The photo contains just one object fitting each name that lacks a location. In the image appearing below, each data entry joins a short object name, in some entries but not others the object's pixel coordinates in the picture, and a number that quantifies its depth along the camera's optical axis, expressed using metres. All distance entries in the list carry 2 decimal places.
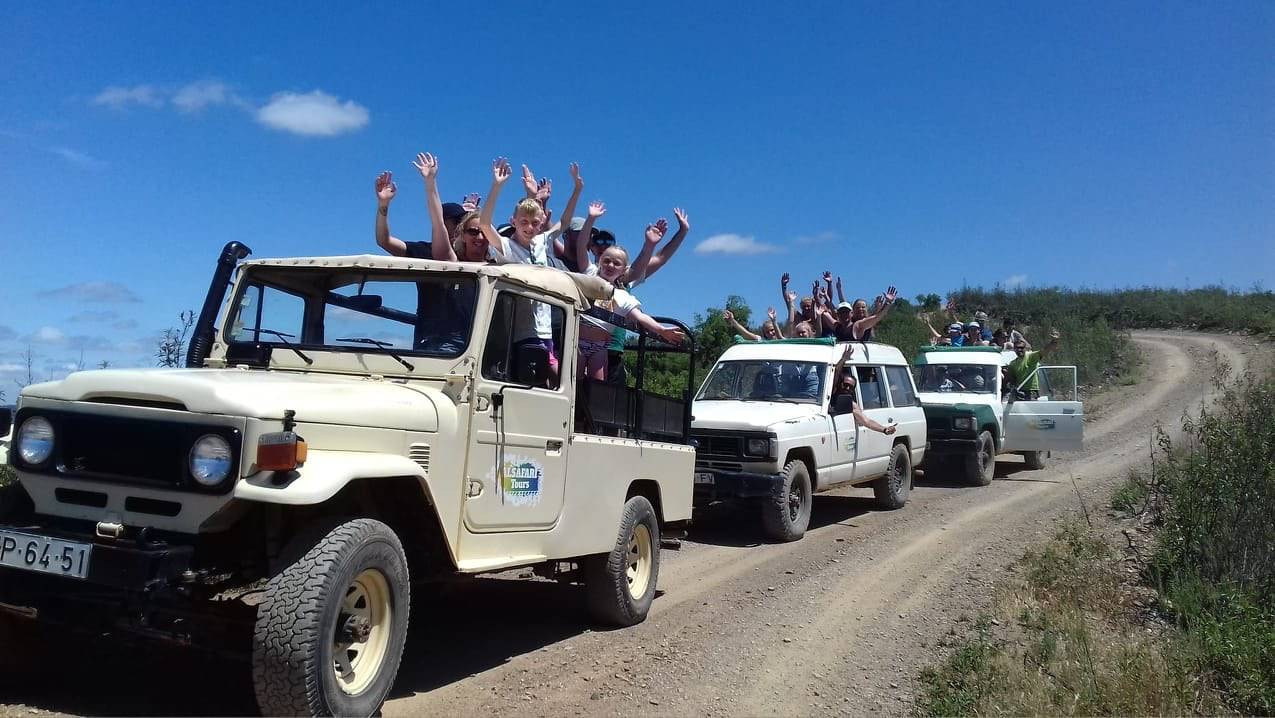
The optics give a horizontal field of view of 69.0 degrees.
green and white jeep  14.38
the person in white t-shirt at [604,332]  6.11
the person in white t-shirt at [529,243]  5.33
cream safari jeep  3.54
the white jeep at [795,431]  9.57
